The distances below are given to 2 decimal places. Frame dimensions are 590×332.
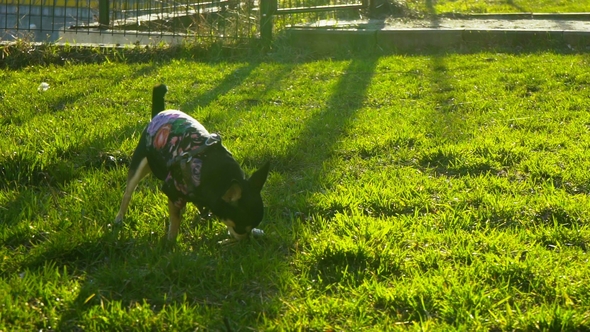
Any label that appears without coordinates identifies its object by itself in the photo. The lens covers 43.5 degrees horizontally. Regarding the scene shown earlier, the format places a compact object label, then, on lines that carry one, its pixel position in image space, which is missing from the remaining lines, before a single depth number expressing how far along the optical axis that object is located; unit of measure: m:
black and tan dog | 3.61
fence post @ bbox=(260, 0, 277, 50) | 9.98
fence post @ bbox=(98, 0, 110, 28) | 10.50
